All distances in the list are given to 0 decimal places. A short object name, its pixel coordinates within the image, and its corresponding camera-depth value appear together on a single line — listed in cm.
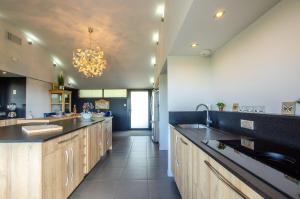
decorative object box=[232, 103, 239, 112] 160
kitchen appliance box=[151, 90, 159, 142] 412
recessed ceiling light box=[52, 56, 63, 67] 491
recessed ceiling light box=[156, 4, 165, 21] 278
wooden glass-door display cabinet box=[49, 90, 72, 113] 497
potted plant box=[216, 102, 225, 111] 184
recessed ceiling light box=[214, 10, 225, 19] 117
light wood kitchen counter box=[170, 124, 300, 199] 50
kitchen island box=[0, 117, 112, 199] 118
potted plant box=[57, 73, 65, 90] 512
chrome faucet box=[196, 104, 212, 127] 200
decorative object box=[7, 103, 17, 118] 372
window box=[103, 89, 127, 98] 657
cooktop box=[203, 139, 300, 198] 51
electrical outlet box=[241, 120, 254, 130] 128
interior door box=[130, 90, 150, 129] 649
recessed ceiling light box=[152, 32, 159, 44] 359
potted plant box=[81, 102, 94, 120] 282
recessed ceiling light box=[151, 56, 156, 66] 452
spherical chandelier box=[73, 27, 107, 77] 306
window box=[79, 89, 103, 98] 656
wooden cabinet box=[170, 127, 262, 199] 61
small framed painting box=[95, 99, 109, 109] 653
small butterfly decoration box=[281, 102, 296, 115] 100
